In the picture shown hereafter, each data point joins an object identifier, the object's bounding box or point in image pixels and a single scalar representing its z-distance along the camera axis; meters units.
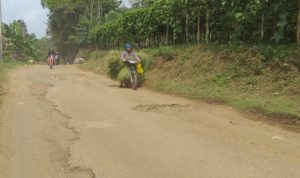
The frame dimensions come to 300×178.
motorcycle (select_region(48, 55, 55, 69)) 21.09
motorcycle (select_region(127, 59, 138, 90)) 10.43
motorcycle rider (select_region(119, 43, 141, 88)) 10.60
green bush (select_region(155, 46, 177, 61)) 12.21
